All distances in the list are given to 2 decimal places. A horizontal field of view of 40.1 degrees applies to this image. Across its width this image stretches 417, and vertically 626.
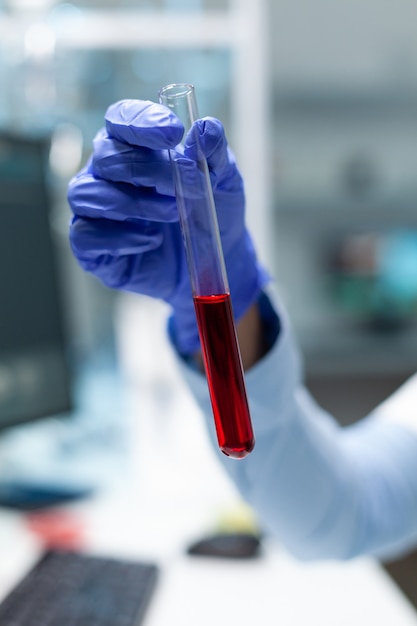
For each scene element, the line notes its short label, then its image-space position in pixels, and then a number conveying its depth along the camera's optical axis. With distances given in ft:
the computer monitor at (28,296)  3.34
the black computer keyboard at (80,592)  2.01
